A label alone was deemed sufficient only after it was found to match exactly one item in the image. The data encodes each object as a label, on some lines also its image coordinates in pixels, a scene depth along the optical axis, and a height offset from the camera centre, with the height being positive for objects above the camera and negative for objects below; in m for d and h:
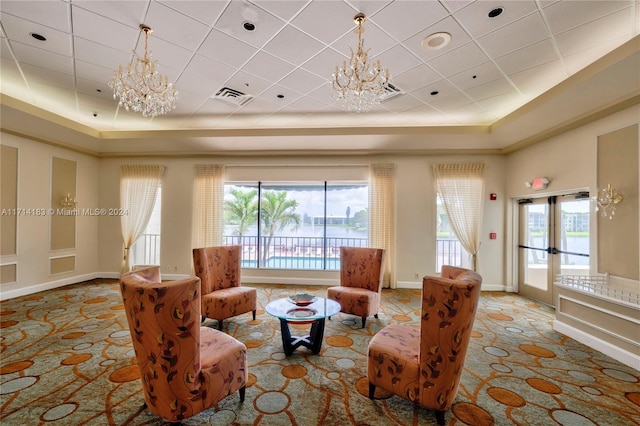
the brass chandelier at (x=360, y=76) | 2.45 +1.40
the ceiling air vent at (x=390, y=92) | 3.45 +1.73
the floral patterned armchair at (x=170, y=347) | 1.60 -0.83
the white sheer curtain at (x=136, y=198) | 5.84 +0.39
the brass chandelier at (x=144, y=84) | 2.70 +1.39
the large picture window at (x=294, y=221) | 5.98 -0.10
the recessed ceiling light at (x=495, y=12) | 2.14 +1.73
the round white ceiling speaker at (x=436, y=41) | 2.47 +1.73
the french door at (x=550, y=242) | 3.90 -0.37
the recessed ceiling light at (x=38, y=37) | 2.55 +1.75
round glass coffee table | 2.63 -1.02
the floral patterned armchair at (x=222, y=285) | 3.40 -1.00
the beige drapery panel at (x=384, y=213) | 5.43 +0.10
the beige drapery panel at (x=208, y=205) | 5.70 +0.24
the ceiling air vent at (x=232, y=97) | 3.62 +1.73
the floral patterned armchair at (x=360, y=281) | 3.53 -0.97
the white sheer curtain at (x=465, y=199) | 5.24 +0.40
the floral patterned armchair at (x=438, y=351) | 1.71 -0.91
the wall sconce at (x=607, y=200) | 3.21 +0.25
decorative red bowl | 3.02 -0.98
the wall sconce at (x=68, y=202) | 5.30 +0.26
